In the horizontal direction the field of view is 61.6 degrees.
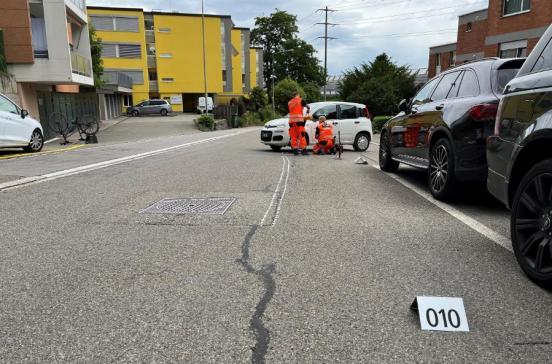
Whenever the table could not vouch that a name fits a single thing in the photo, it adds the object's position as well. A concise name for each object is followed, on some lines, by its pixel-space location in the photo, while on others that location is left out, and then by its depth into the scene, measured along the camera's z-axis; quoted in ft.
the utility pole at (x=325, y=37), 200.98
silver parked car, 162.34
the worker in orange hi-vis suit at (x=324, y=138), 45.42
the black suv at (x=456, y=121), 18.72
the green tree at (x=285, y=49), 275.59
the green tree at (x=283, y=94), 214.48
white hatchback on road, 48.24
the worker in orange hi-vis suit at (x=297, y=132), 44.65
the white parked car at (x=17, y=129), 43.32
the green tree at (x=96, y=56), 110.11
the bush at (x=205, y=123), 114.39
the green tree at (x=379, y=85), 137.69
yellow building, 178.60
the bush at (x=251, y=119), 149.24
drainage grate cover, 19.12
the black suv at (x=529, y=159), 11.12
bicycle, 64.35
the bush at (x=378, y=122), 120.47
